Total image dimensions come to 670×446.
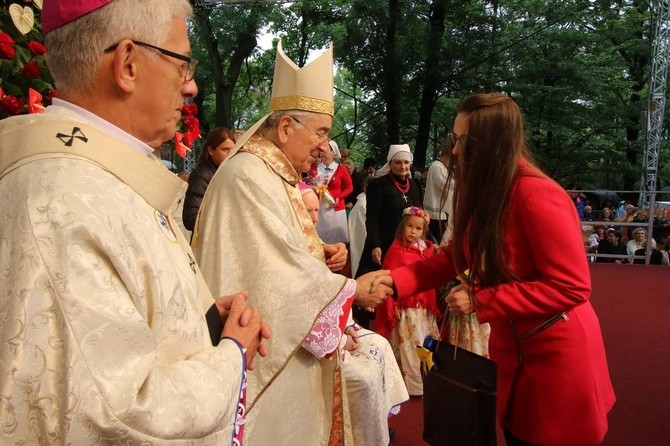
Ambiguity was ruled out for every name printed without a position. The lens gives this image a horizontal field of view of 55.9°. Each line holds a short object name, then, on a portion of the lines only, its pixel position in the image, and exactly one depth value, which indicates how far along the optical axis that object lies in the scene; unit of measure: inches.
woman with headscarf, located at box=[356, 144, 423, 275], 253.1
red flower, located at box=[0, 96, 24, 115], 75.6
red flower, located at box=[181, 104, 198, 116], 108.0
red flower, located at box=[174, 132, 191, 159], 110.0
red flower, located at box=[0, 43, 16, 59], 75.5
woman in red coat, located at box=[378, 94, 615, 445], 84.0
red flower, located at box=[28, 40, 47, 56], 80.2
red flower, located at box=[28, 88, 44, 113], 78.4
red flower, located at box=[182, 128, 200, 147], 117.1
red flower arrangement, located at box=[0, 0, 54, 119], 76.9
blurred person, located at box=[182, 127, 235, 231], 189.3
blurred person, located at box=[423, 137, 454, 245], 297.7
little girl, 202.5
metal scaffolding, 601.0
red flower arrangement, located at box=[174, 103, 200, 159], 110.1
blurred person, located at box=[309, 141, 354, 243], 290.0
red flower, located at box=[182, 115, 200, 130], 115.1
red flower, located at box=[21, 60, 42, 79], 81.2
